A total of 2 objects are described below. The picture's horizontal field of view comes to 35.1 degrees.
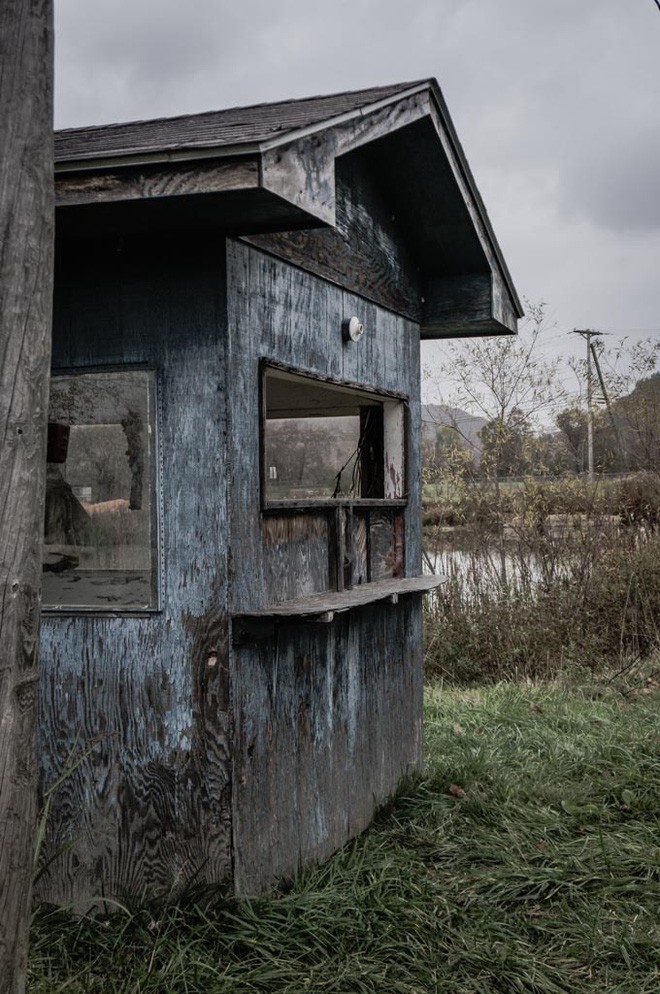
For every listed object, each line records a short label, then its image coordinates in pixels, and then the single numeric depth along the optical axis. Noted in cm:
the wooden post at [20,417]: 248
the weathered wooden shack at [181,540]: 418
